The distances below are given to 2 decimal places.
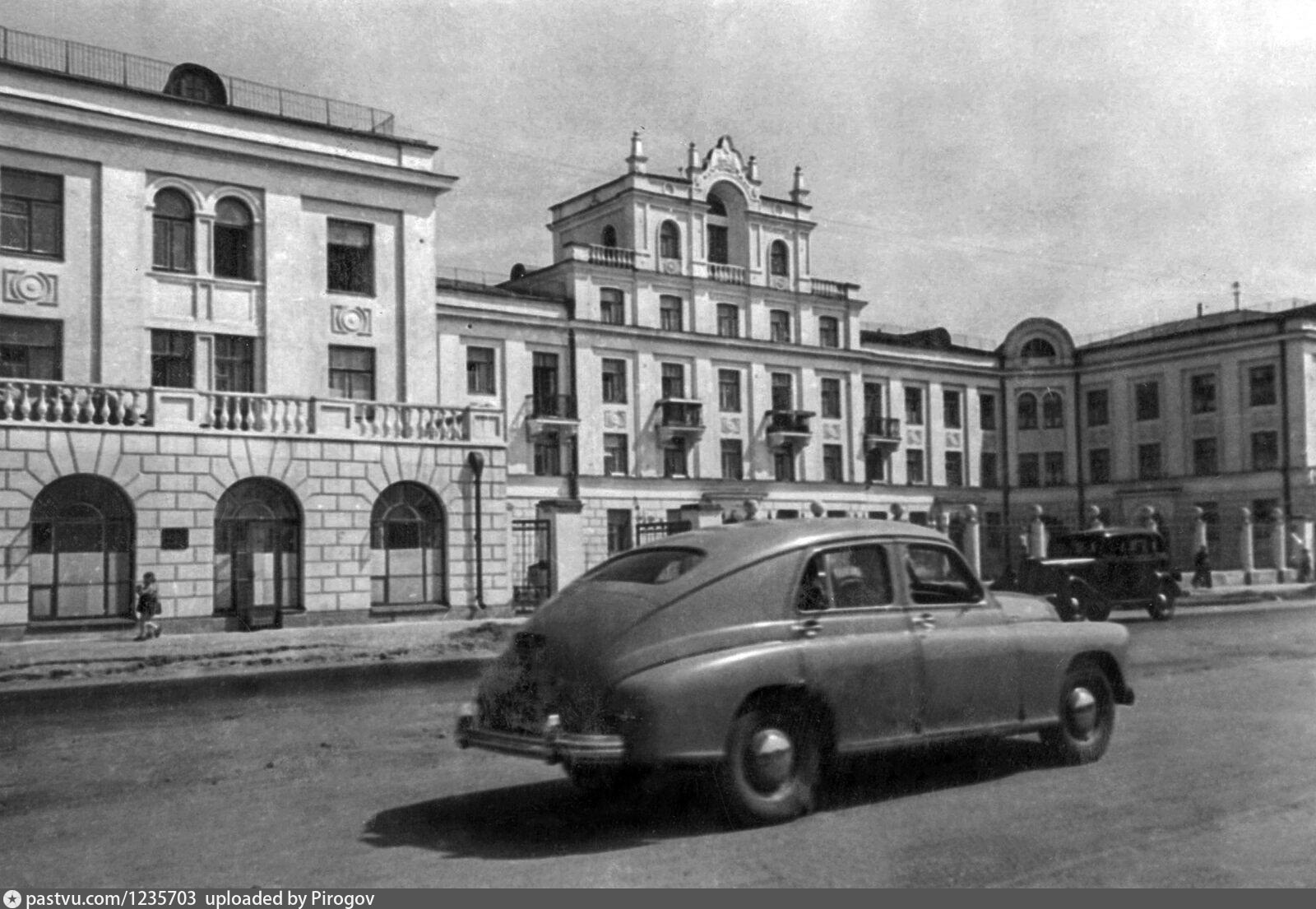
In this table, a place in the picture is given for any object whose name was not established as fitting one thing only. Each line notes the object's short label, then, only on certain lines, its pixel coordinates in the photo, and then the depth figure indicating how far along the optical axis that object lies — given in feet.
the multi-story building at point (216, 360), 77.15
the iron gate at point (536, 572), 92.38
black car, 78.89
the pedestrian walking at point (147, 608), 74.43
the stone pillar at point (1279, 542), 141.59
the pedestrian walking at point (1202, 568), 125.87
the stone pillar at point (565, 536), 91.15
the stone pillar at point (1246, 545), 136.36
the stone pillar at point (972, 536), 132.46
